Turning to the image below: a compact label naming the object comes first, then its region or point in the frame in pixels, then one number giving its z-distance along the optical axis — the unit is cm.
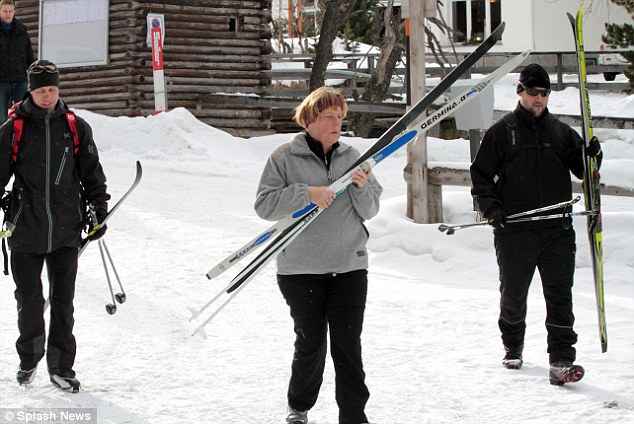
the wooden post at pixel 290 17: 5006
